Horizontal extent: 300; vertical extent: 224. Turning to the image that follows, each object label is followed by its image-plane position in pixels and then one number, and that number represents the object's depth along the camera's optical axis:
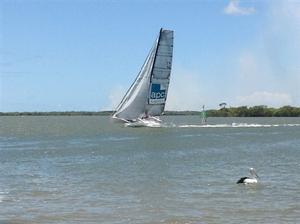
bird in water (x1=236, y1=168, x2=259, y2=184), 22.09
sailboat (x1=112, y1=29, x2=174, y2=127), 78.62
